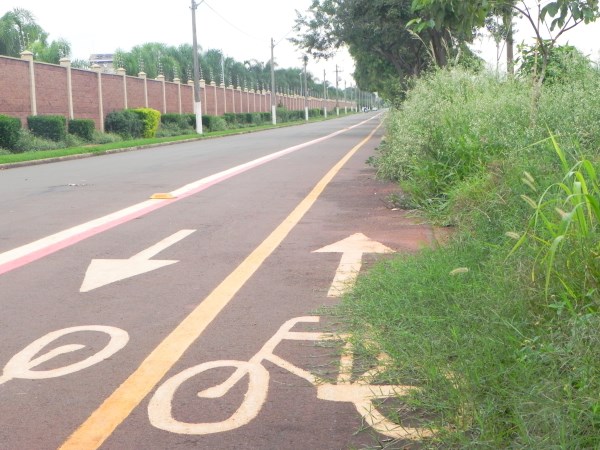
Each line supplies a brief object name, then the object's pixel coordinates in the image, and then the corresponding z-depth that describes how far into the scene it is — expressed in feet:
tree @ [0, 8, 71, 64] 224.12
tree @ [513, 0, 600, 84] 23.52
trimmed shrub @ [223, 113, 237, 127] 213.09
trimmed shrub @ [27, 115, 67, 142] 107.04
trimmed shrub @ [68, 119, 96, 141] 116.78
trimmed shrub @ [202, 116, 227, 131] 180.86
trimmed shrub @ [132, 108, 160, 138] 141.38
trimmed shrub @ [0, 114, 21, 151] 91.97
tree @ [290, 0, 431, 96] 117.60
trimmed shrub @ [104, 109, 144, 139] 135.85
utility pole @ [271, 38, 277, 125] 221.87
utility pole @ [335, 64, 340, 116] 443.32
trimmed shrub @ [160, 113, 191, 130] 162.69
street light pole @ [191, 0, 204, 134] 144.77
